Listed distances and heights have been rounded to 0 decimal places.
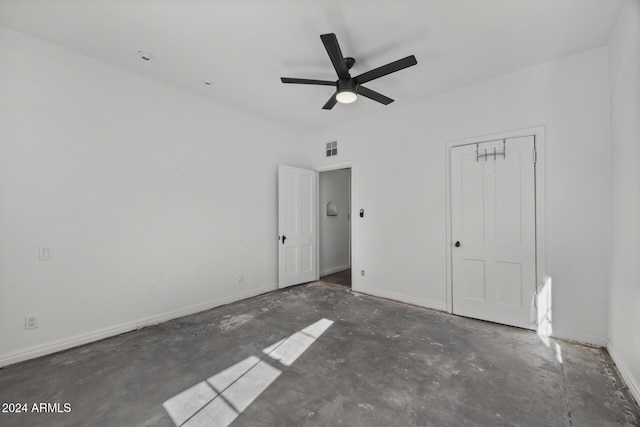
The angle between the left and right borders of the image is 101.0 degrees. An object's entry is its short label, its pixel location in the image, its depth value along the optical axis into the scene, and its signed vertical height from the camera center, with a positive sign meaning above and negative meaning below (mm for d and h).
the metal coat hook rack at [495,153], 3176 +744
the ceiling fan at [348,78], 2209 +1314
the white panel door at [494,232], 3037 -223
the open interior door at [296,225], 4679 -201
